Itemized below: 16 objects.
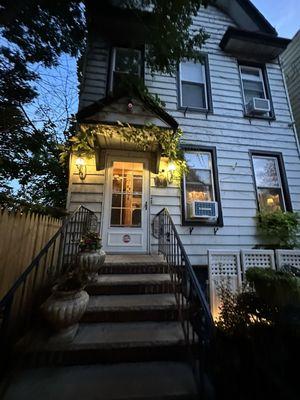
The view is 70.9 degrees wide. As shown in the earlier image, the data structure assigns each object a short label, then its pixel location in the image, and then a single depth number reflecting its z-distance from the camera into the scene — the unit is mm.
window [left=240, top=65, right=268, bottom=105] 6227
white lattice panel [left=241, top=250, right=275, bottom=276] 3922
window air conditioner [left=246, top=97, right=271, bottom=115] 5770
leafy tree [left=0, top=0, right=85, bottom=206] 4293
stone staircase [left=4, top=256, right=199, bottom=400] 1774
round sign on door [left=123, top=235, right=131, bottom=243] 4555
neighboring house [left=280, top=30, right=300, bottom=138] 7066
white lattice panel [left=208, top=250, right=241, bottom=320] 3678
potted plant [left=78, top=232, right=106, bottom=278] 2982
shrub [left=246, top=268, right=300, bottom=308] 2650
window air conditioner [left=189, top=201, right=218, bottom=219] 4750
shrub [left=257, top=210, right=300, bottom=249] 4910
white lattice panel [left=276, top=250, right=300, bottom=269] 4078
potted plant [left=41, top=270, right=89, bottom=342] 2199
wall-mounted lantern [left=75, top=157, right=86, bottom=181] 4488
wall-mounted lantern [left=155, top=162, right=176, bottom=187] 4918
